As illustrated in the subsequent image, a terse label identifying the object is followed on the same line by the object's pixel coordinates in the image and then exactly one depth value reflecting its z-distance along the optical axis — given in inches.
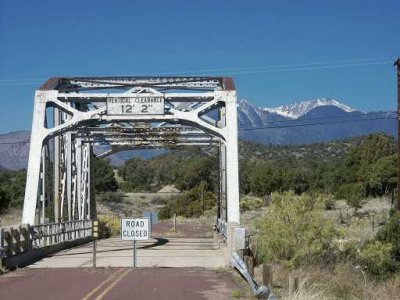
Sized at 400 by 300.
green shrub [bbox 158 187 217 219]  2967.5
